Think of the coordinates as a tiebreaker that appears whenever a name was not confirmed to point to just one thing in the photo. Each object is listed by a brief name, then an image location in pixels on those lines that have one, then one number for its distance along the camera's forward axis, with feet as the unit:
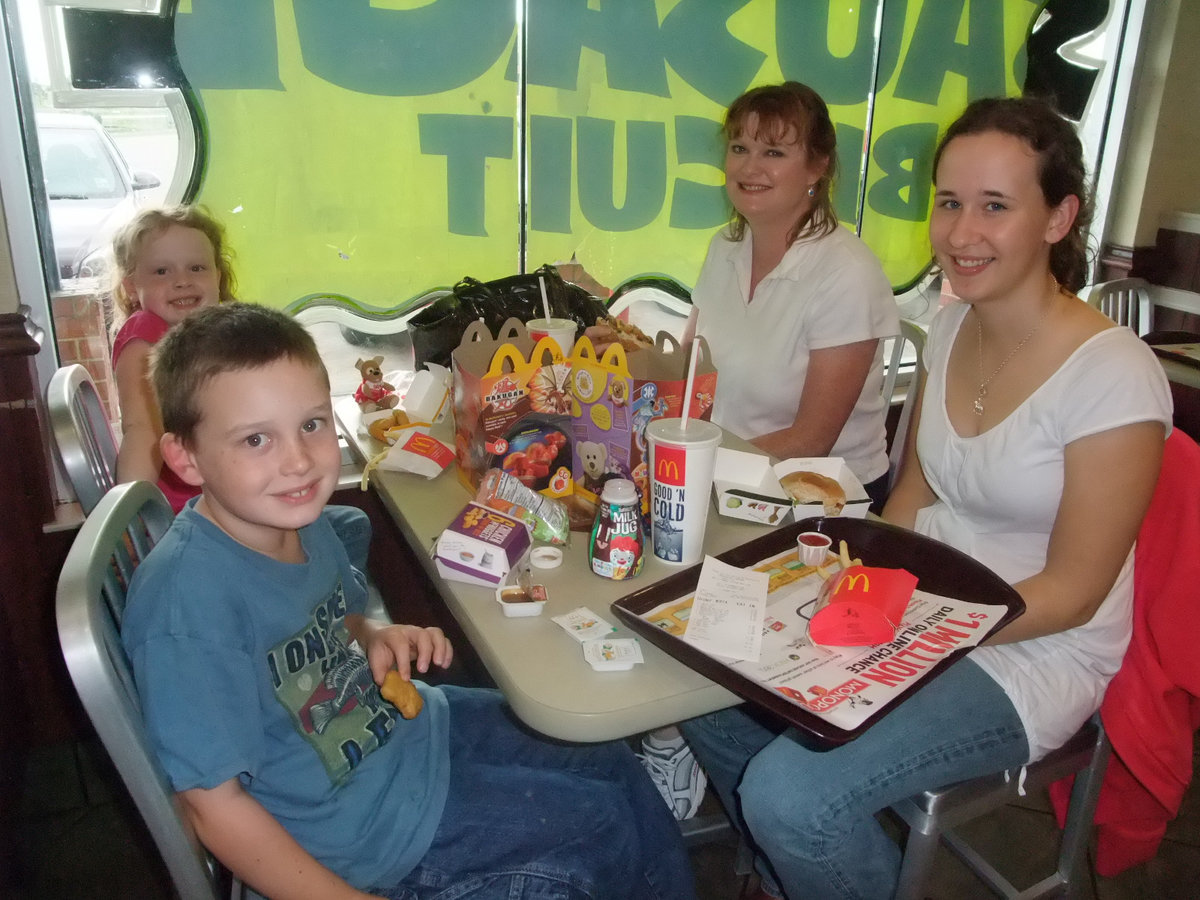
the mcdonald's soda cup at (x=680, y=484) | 3.70
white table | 3.02
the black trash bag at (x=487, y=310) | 5.93
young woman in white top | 3.78
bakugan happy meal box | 4.31
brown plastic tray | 2.96
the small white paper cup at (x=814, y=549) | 3.90
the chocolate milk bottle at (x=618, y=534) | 3.70
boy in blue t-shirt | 2.92
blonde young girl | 5.53
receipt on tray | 3.27
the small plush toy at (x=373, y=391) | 6.04
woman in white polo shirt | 5.93
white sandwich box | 4.34
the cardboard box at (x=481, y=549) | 3.73
